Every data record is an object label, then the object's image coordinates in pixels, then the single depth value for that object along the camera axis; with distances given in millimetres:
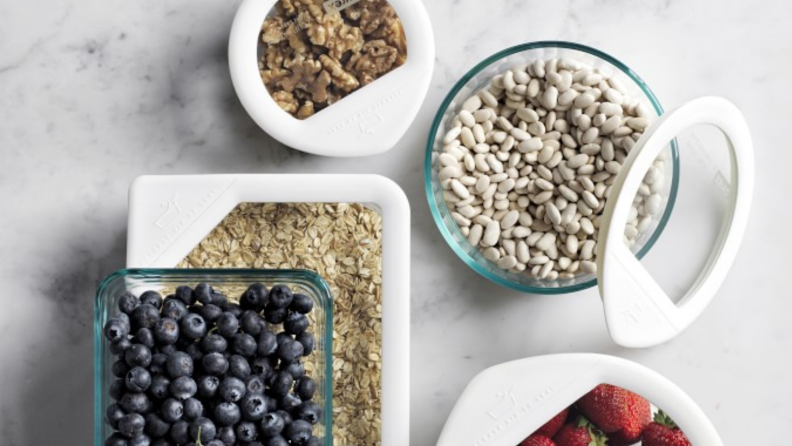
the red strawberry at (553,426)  1120
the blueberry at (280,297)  989
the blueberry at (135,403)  938
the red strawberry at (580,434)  1120
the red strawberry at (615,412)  1120
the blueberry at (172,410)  928
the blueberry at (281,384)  964
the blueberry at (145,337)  947
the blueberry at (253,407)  937
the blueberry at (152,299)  985
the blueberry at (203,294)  981
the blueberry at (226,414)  930
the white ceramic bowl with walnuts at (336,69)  1177
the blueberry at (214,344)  943
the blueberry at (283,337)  974
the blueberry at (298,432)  956
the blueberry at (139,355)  936
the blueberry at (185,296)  994
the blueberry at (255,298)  990
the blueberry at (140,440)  933
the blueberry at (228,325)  952
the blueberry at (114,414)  949
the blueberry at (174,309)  962
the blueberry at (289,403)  968
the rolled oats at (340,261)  1119
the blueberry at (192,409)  932
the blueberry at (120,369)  959
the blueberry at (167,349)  950
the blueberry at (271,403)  963
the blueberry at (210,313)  967
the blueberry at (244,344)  951
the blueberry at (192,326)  950
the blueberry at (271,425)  943
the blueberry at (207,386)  933
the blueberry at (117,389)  960
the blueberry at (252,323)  963
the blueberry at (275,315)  991
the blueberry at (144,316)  960
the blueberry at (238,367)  944
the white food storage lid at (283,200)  1089
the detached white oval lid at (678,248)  1067
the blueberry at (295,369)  971
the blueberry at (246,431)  937
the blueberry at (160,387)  936
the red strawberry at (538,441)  1115
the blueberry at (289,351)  968
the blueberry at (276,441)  942
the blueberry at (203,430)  925
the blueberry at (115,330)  948
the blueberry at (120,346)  951
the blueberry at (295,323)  986
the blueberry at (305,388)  979
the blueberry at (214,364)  933
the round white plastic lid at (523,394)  1107
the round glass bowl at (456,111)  1199
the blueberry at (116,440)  948
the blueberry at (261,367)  964
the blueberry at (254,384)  949
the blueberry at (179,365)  932
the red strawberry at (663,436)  1133
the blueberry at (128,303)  979
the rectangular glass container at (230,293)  1004
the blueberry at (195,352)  955
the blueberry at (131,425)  931
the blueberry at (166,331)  944
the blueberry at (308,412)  972
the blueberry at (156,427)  937
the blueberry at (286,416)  961
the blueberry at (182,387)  929
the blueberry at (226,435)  932
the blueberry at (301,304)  990
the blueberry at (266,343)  958
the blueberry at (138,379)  931
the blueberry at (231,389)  929
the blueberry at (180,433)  936
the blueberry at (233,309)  976
